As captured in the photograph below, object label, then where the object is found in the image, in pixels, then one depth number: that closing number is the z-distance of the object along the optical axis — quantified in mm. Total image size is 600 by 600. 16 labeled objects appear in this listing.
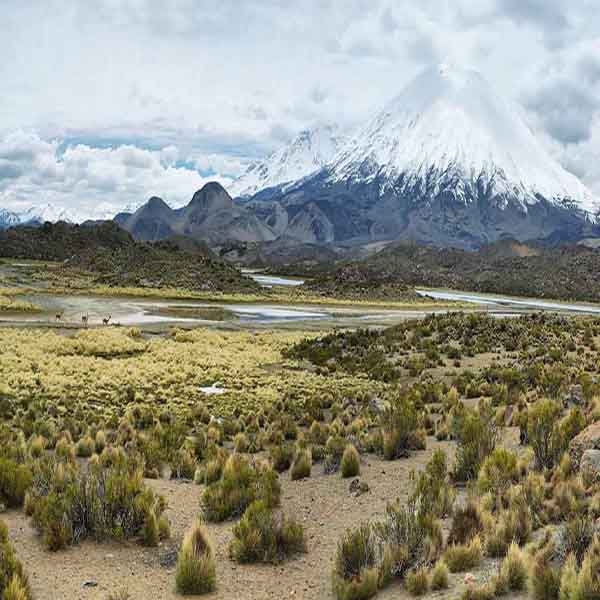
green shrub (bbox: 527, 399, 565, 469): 9782
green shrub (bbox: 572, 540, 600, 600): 5273
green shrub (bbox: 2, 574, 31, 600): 5973
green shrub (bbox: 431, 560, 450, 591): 6234
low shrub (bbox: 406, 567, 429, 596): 6203
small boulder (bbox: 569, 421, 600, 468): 9102
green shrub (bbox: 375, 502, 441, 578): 6727
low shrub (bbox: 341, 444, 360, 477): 10969
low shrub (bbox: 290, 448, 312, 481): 11047
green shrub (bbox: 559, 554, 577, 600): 5367
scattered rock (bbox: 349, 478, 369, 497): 10039
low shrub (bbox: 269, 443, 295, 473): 11664
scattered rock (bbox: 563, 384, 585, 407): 14203
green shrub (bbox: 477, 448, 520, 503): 8750
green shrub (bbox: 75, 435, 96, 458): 12492
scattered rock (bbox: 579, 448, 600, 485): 8259
